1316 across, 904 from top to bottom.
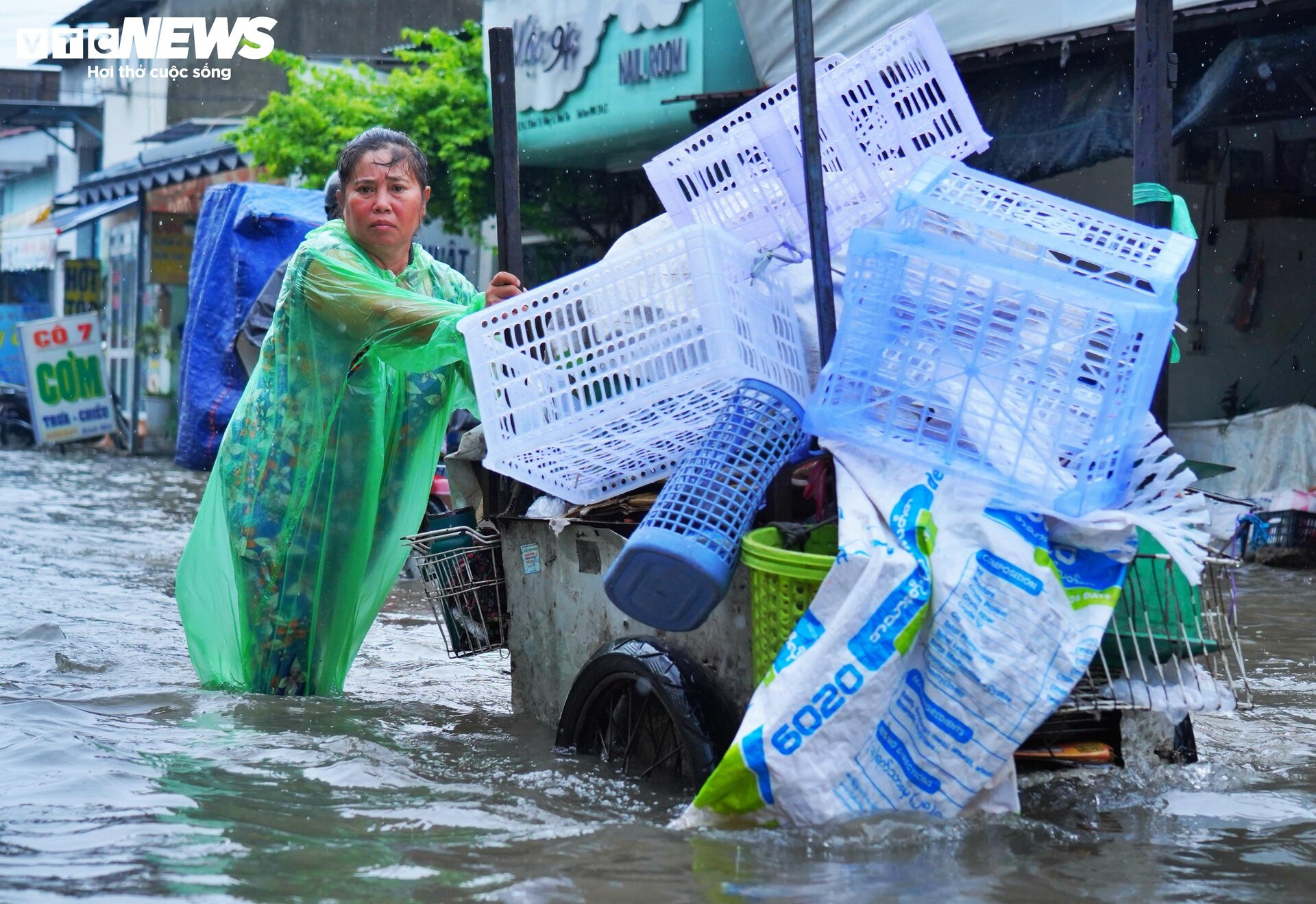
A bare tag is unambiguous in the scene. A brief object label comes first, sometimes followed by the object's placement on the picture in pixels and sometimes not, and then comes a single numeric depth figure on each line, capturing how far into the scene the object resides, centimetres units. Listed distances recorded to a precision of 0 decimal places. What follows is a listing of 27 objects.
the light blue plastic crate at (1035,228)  602
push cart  632
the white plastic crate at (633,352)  630
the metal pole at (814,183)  676
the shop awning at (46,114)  5462
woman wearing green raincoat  841
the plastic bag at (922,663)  562
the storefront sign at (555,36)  2408
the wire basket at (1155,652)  627
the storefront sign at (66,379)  3966
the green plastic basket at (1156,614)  630
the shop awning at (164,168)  3887
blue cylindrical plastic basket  607
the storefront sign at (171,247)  4372
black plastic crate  1681
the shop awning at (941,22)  1687
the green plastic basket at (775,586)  591
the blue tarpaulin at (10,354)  5241
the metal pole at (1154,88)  834
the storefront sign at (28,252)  6319
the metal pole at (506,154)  842
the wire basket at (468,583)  827
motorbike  4166
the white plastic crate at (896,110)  817
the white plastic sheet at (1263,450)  1803
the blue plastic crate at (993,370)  571
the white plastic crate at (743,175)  810
